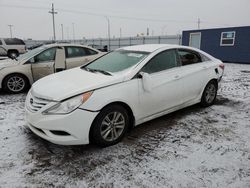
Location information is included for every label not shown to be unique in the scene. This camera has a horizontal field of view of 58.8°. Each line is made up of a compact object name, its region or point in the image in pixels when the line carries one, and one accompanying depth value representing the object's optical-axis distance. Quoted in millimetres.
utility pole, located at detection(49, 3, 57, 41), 38403
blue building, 14211
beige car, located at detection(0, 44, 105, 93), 6195
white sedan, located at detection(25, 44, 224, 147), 2893
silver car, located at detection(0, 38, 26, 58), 17938
